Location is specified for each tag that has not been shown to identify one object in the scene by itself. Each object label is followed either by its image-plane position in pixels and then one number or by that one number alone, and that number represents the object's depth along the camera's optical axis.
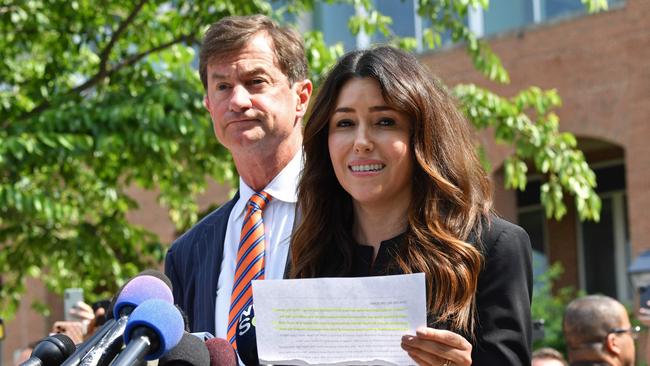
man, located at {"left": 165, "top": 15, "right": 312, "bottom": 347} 4.11
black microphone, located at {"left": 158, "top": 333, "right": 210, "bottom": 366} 2.35
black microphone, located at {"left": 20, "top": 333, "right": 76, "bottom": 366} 2.46
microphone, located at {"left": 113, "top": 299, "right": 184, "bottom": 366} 2.24
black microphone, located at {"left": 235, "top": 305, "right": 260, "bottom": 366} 3.25
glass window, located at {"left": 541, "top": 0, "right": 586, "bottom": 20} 17.09
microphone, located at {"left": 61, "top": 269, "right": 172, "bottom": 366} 2.29
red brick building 15.81
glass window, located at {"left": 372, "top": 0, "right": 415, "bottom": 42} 12.55
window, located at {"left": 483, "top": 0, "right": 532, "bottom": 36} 18.00
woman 2.98
